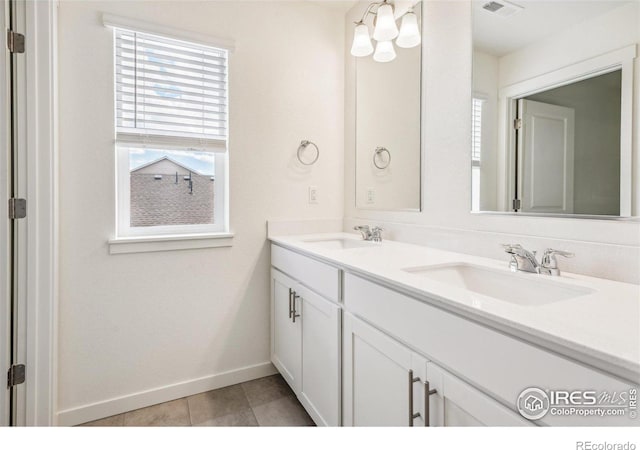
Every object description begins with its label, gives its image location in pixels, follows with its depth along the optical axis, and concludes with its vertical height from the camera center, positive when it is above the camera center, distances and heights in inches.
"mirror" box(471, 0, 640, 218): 39.3 +15.6
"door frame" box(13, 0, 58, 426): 55.3 +2.8
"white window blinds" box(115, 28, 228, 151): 67.7 +27.3
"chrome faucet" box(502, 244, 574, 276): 42.1 -5.0
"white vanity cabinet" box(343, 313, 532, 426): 30.6 -18.3
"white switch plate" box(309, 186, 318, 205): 86.7 +6.9
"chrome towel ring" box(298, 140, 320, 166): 84.3 +18.3
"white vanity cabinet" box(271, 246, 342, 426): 53.7 -20.9
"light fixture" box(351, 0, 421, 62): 63.9 +38.1
